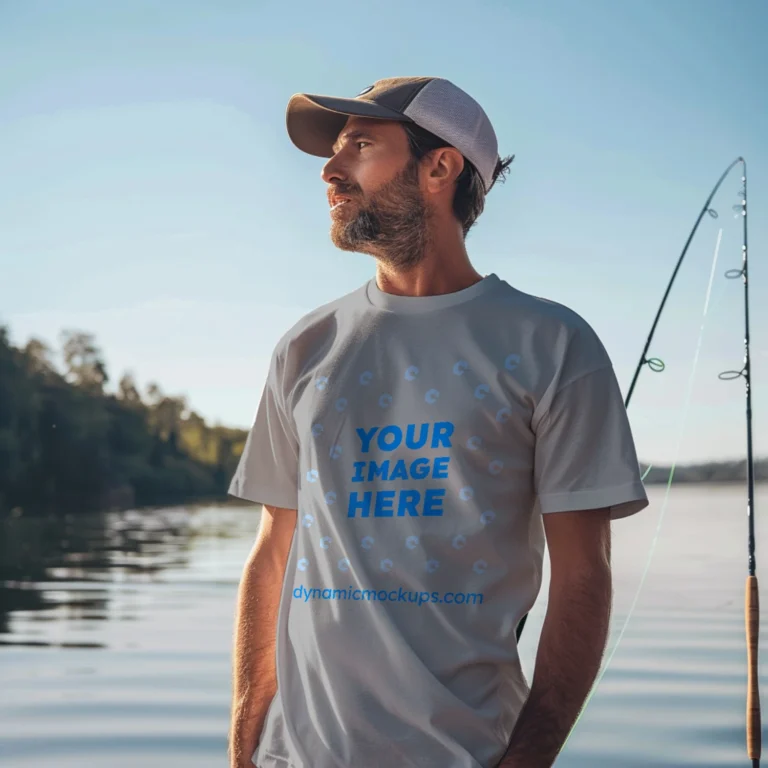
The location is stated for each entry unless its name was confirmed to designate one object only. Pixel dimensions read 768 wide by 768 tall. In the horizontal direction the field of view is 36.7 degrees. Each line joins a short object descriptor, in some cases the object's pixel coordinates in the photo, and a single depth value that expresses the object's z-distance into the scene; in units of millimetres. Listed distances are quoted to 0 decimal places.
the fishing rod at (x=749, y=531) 2768
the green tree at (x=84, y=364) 42906
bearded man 1437
